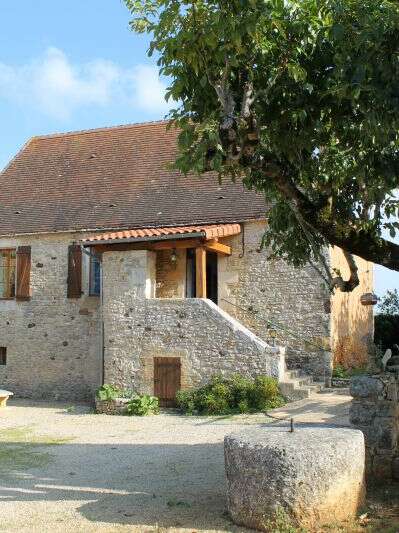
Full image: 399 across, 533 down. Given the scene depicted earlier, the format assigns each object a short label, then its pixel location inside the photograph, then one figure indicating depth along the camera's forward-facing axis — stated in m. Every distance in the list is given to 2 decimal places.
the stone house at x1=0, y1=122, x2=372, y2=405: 14.45
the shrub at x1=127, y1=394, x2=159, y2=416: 13.92
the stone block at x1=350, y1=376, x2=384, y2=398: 7.06
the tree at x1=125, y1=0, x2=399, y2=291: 5.70
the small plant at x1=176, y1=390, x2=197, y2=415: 13.63
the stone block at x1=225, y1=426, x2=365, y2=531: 5.42
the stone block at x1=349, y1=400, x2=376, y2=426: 7.05
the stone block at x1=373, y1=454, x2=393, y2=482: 6.92
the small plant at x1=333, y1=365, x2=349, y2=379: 15.20
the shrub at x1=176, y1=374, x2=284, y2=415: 13.20
